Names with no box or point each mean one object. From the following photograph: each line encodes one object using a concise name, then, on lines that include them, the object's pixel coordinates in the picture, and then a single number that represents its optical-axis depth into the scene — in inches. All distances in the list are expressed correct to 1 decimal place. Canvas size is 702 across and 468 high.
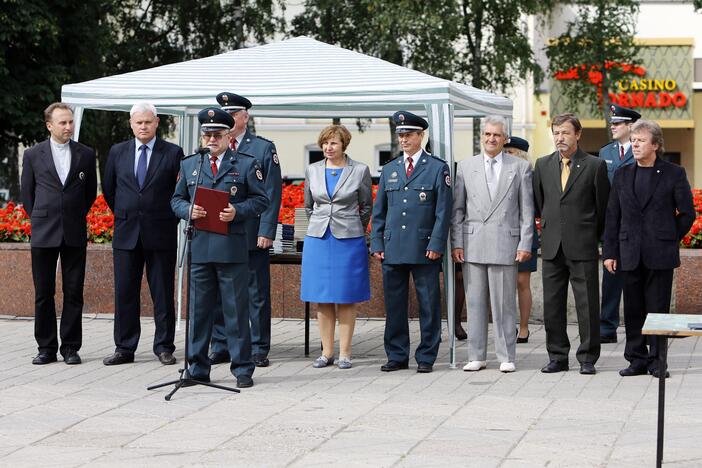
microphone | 370.0
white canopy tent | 431.2
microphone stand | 369.1
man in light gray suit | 414.6
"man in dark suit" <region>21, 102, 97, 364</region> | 425.1
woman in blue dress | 423.2
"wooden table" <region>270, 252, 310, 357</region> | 486.9
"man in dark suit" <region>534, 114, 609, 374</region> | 409.4
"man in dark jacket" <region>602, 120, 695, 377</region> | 399.5
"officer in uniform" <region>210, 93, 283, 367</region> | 420.9
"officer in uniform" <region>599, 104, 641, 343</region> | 464.8
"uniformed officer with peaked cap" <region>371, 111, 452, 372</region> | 415.2
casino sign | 1610.5
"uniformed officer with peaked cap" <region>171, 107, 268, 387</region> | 378.3
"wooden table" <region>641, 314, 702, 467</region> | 259.6
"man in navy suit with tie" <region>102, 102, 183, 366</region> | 424.2
